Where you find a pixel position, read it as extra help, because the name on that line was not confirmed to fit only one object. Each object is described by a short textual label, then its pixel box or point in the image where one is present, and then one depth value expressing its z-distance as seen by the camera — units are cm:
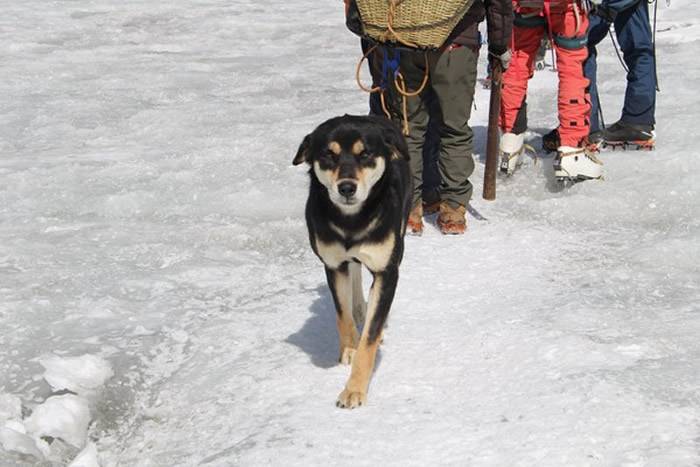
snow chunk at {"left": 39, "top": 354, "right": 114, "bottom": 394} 741
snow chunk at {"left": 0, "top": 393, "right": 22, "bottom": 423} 694
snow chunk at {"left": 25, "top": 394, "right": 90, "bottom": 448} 681
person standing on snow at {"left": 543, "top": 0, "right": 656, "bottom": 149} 1330
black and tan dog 710
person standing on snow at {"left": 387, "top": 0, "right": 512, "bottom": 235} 1031
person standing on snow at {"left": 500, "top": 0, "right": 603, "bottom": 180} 1192
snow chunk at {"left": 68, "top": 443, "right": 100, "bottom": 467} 653
